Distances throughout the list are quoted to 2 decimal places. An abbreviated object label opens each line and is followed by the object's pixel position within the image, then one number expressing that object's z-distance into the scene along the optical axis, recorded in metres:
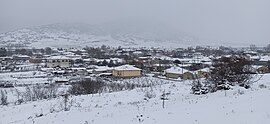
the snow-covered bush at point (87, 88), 40.86
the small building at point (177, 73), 70.69
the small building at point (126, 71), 79.56
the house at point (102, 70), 81.92
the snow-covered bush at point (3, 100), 38.17
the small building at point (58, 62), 110.09
